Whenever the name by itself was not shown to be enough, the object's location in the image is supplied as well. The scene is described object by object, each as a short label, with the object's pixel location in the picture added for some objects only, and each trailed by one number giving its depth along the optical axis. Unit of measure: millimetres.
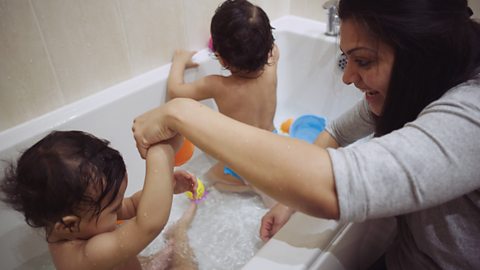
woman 496
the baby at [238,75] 1157
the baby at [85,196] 659
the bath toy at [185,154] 1202
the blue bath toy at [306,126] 1582
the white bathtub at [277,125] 721
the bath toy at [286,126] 1706
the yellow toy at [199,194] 1240
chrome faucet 1449
